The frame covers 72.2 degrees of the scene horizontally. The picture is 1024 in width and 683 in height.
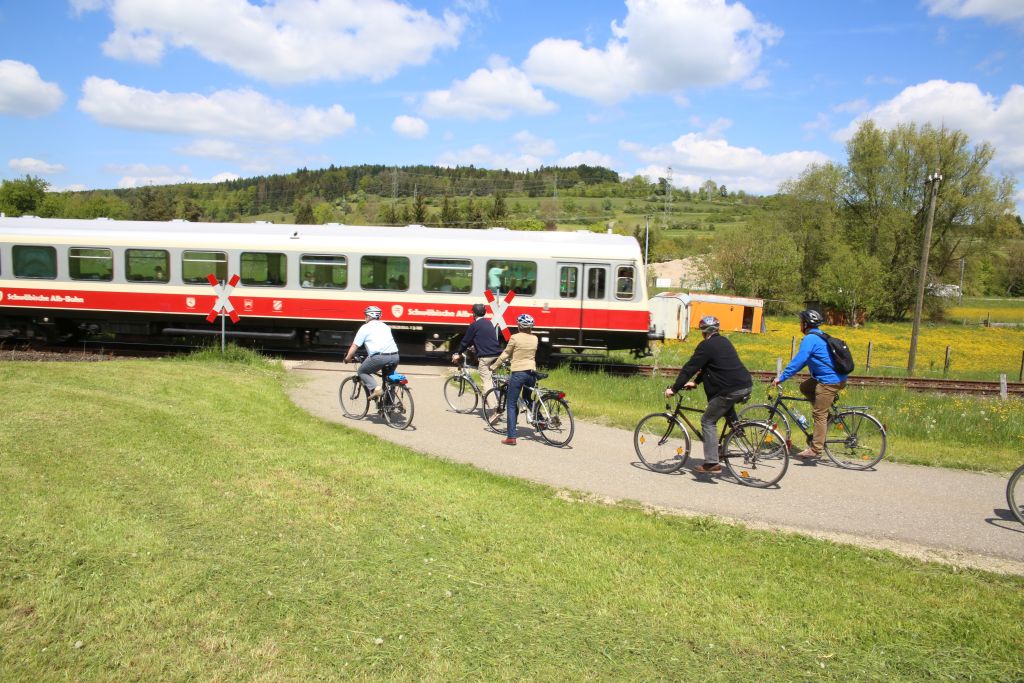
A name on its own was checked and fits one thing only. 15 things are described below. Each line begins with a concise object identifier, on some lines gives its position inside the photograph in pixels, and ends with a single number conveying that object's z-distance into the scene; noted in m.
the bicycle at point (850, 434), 8.70
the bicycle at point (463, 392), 11.55
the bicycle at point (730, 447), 7.73
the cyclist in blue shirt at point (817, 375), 8.59
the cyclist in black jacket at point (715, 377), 7.62
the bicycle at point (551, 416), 9.41
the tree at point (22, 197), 82.94
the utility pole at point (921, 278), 24.68
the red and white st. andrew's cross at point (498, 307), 15.24
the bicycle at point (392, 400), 10.20
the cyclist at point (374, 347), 10.12
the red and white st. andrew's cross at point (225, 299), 15.95
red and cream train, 17.41
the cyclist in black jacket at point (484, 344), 11.20
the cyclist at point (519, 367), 9.29
